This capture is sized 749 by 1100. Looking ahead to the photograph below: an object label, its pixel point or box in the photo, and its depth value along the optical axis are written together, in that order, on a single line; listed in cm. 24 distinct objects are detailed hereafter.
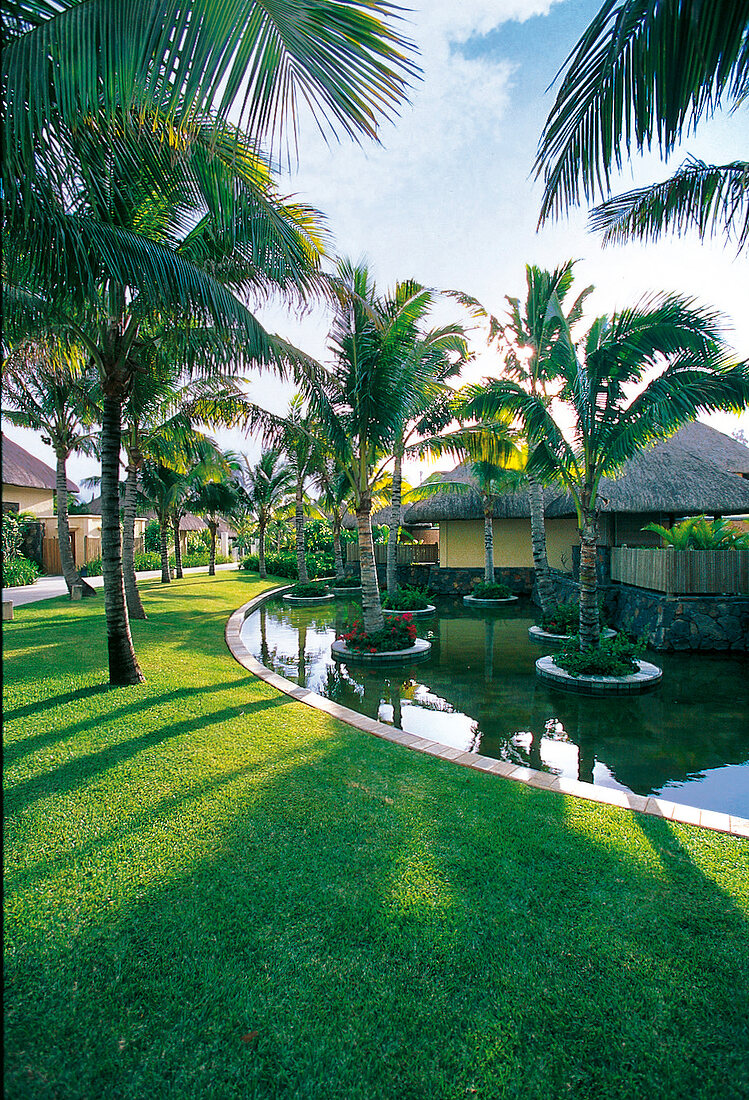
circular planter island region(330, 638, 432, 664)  962
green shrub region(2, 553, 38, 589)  1836
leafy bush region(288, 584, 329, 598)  1798
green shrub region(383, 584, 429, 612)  1487
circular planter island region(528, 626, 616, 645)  1073
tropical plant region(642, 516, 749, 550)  1098
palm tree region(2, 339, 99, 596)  1271
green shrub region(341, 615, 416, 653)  987
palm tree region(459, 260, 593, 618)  1189
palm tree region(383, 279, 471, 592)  873
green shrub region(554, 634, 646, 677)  809
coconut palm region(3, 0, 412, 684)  257
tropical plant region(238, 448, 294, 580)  2320
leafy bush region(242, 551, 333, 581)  2648
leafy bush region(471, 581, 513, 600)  1741
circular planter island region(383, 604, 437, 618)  1451
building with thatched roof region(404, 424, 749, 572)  1490
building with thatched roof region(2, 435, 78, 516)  2225
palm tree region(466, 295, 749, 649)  701
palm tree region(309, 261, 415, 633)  891
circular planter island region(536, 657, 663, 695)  782
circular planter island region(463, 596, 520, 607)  1700
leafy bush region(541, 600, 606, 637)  1107
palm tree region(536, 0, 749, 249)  260
